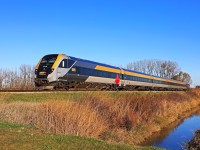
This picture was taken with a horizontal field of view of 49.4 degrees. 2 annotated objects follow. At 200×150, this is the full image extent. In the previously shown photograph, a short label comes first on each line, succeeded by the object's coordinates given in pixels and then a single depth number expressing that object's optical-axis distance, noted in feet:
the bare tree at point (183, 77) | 269.85
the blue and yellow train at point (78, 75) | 55.87
